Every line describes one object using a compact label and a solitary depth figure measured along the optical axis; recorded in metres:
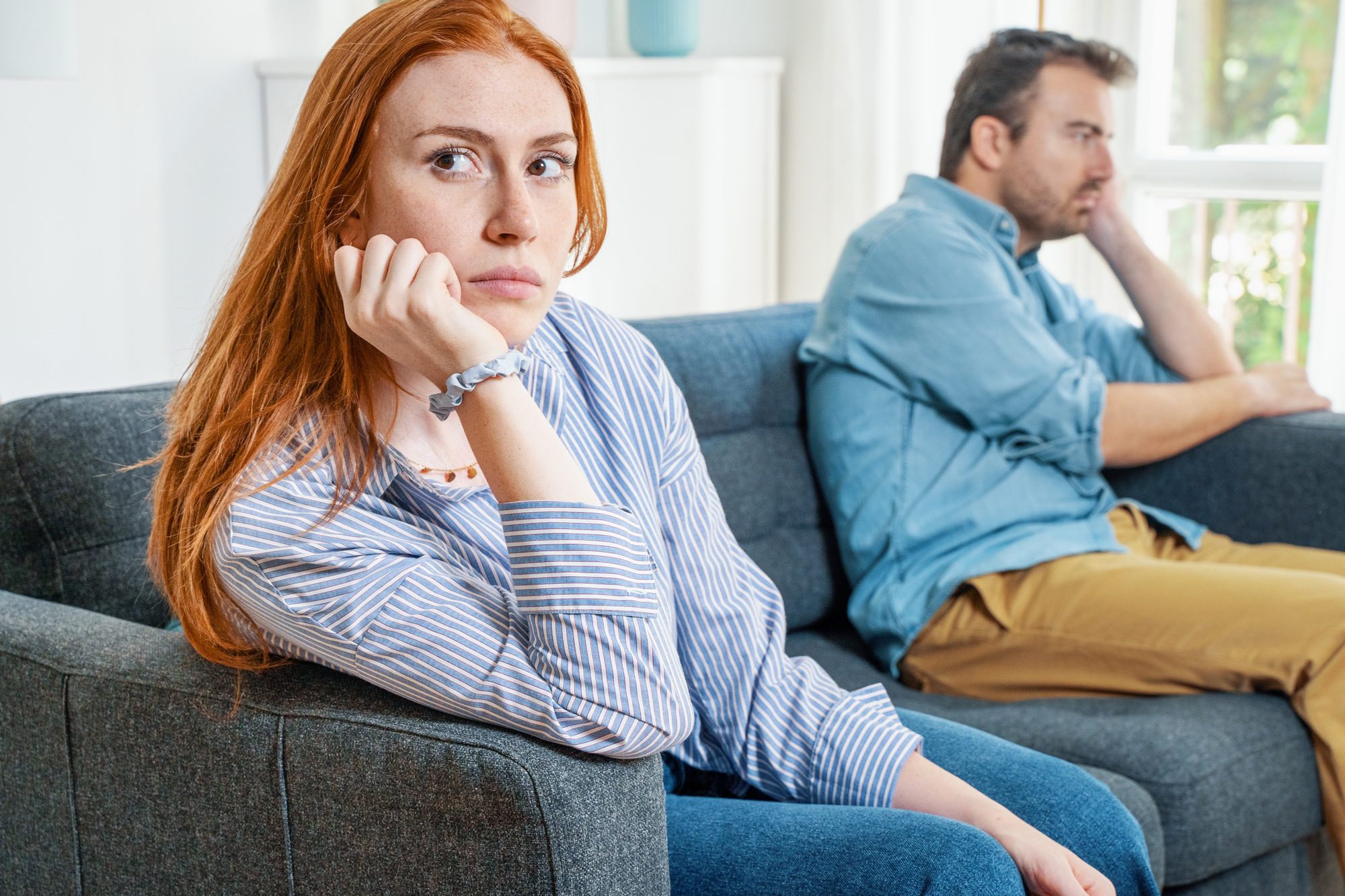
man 1.68
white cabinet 3.16
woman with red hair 0.88
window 2.97
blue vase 3.24
